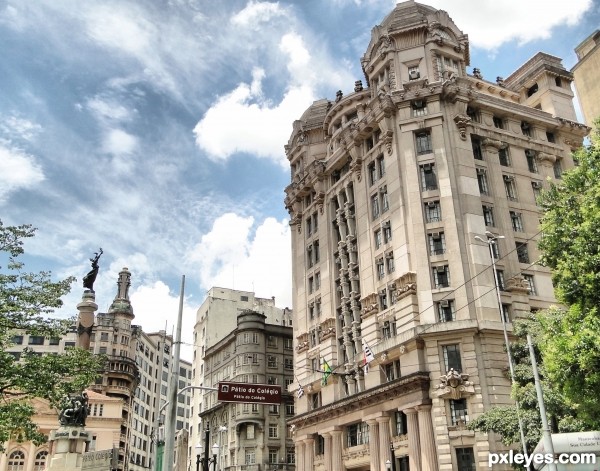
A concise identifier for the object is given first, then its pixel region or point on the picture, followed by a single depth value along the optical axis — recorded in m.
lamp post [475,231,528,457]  29.02
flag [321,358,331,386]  45.81
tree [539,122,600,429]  19.42
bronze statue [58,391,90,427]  30.42
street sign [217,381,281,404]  23.81
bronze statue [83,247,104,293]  43.16
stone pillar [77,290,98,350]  36.59
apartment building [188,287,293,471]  71.00
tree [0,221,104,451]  22.89
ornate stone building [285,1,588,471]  41.47
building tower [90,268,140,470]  93.31
